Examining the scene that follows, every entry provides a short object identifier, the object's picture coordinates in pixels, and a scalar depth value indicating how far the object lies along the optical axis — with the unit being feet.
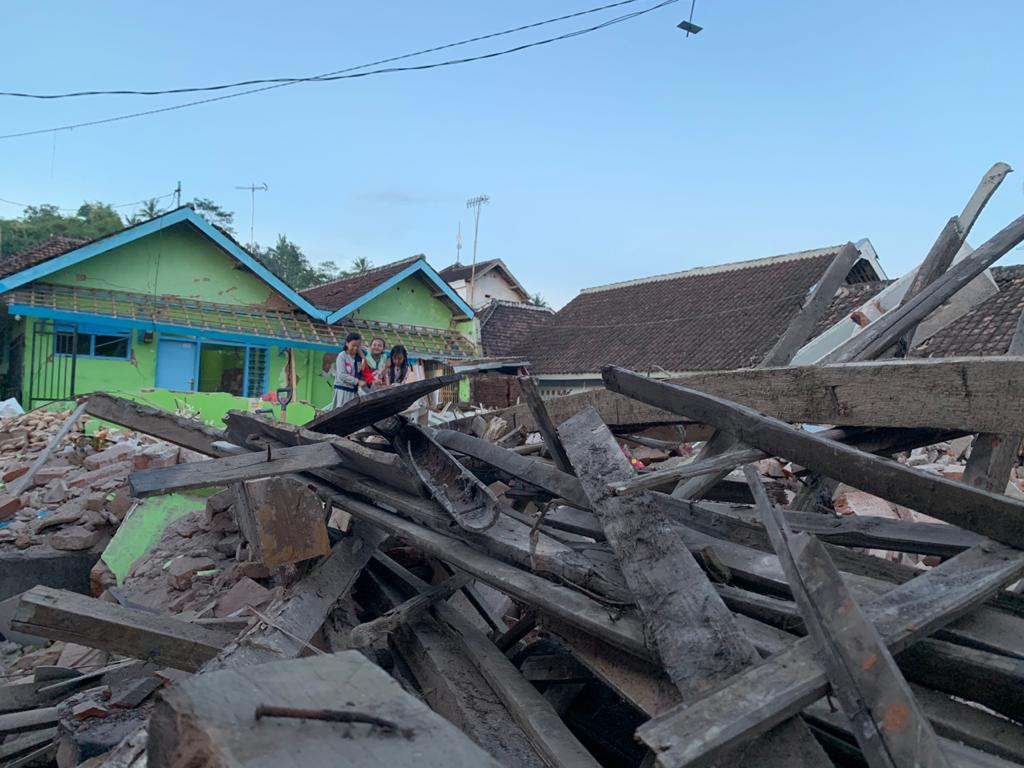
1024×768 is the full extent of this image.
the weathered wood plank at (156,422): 14.10
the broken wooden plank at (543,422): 9.97
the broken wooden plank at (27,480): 20.76
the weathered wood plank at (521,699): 6.77
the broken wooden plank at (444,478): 9.48
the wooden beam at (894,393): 6.34
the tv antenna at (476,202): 85.36
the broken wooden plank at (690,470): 6.56
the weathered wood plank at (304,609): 9.00
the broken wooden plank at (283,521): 10.46
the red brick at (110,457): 24.85
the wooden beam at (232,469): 9.73
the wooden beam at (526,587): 6.43
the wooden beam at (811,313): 10.23
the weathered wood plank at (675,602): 4.92
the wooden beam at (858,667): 4.16
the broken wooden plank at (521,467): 9.63
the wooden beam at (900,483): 6.22
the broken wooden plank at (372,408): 11.21
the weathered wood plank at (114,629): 9.52
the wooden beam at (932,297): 9.78
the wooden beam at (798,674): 4.15
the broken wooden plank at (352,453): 10.65
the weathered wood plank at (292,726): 3.59
